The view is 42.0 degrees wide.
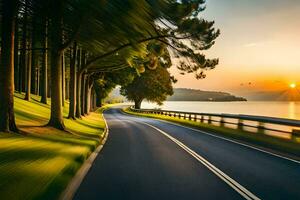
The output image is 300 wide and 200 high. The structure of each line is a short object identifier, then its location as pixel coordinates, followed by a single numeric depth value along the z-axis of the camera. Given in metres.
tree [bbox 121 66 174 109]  77.31
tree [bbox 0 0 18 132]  14.35
